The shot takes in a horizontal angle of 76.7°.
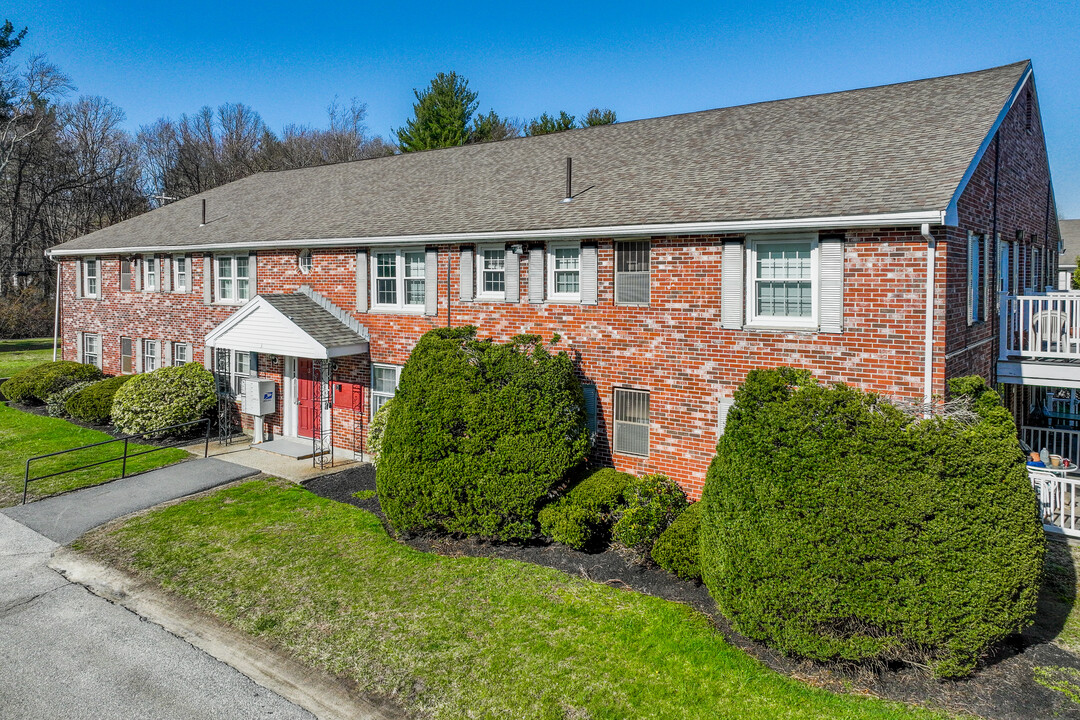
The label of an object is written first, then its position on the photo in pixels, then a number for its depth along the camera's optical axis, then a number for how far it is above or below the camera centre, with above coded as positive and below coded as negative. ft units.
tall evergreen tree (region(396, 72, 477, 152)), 154.51 +52.28
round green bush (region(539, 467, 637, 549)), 33.94 -8.67
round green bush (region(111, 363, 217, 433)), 59.00 -5.12
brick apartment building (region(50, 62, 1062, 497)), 33.04 +5.02
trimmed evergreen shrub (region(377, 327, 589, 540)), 34.88 -5.24
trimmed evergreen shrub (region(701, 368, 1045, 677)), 22.29 -6.42
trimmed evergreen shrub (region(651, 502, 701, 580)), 30.68 -9.45
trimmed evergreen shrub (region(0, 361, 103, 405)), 73.10 -4.19
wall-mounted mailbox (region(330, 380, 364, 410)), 53.42 -4.28
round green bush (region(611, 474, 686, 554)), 32.83 -8.39
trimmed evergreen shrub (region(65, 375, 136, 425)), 64.44 -5.83
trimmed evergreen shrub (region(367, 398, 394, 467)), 48.06 -6.46
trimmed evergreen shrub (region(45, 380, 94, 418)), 70.33 -6.24
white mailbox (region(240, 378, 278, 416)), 56.59 -4.56
